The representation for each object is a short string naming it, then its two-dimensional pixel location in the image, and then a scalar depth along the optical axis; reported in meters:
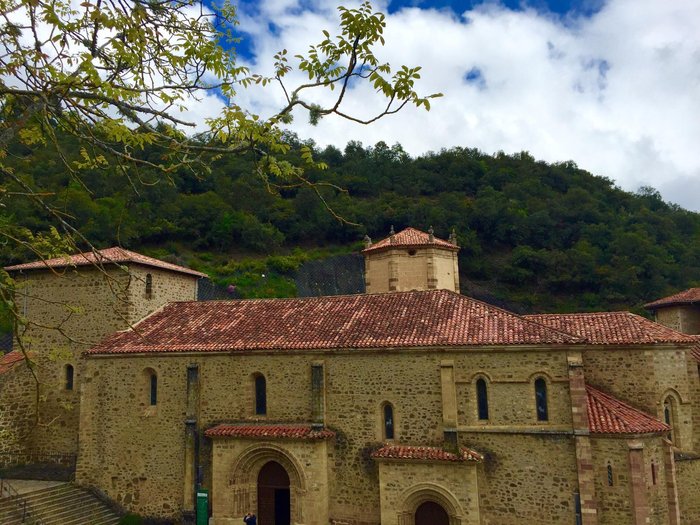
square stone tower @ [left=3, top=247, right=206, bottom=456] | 19.97
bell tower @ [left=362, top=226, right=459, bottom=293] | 23.22
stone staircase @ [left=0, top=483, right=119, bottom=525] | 15.96
